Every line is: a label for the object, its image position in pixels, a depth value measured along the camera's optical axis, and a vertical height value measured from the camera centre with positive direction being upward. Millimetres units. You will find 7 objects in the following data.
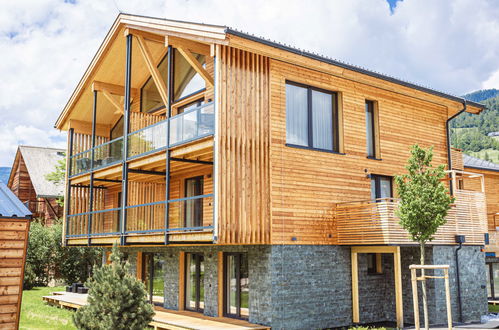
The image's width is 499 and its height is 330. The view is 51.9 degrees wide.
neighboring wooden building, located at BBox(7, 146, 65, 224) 38806 +4951
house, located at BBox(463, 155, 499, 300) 23484 +2134
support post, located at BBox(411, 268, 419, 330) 10328 -1025
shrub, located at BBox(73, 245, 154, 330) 11305 -1276
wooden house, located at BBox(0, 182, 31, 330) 9328 -270
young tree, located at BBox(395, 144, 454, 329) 12211 +975
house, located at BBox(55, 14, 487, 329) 13781 +1920
